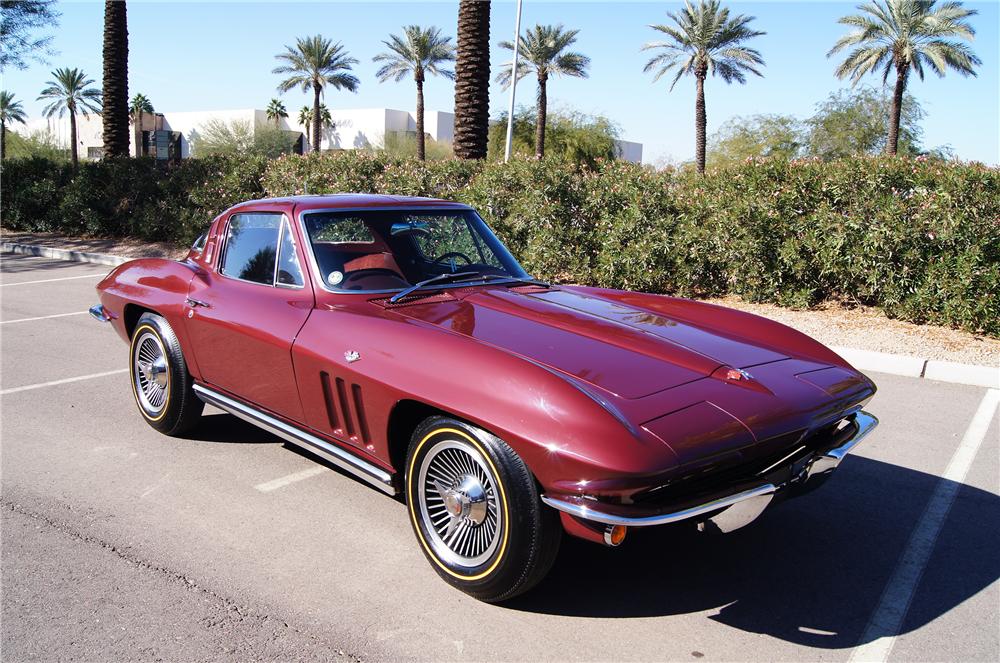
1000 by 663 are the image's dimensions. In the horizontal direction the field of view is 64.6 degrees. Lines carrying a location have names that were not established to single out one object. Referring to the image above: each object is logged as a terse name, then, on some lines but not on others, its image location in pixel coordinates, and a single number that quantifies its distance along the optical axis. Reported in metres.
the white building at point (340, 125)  67.50
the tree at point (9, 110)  73.69
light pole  27.73
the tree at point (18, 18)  23.16
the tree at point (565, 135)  51.53
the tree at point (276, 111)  72.00
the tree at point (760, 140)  54.28
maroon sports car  2.86
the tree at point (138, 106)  76.75
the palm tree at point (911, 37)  33.06
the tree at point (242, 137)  66.31
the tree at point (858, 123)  48.91
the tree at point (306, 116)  71.25
